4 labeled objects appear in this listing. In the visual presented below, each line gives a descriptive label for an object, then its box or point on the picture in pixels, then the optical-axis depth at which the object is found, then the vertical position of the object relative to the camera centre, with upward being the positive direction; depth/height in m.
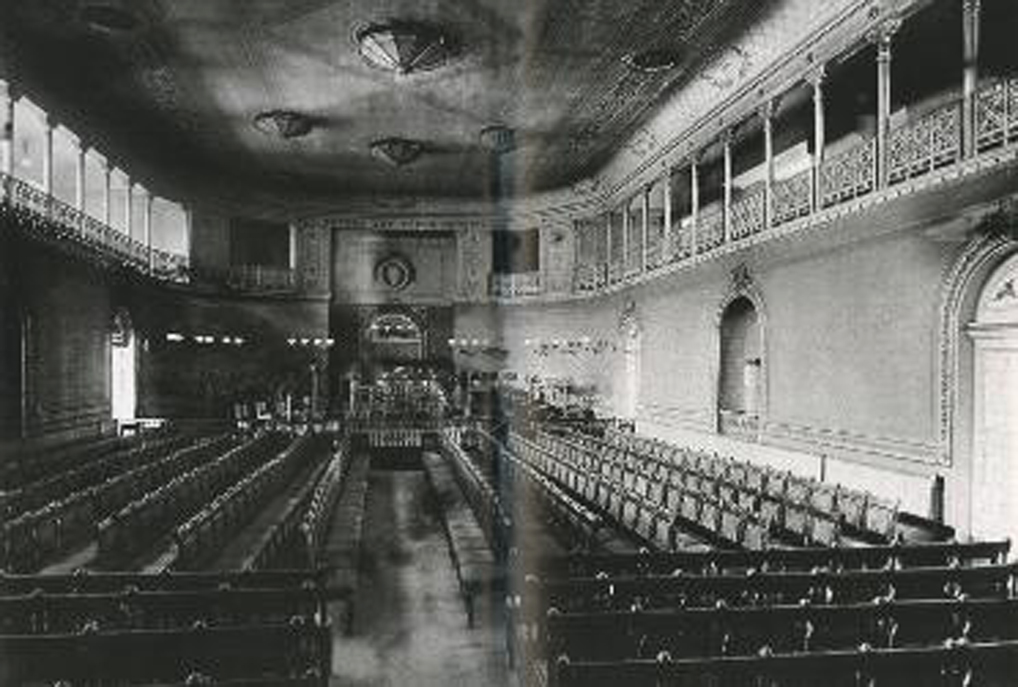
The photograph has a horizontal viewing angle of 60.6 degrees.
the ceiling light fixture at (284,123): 17.39 +4.79
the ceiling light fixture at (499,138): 18.79 +4.87
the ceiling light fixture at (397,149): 19.17 +4.59
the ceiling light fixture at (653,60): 14.20 +4.93
